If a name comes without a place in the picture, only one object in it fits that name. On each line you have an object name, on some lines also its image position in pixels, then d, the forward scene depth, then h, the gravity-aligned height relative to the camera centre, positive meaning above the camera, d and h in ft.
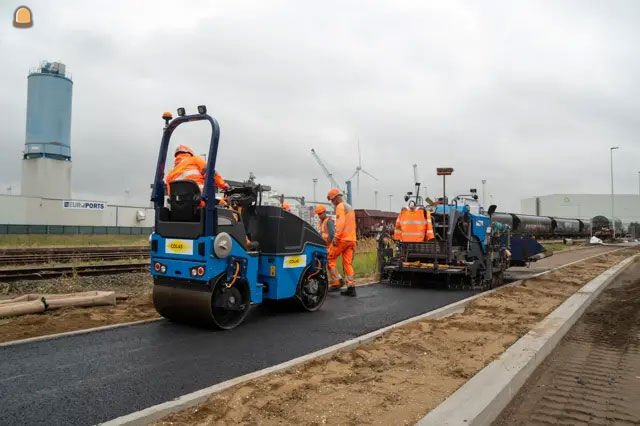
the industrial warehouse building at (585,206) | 269.03 +15.34
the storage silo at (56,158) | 149.32 +23.22
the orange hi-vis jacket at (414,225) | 33.71 +0.44
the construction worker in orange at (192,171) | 17.76 +2.16
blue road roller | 17.02 -0.73
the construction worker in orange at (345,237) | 27.68 -0.36
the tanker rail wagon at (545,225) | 100.76 +1.71
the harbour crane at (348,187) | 224.94 +20.80
